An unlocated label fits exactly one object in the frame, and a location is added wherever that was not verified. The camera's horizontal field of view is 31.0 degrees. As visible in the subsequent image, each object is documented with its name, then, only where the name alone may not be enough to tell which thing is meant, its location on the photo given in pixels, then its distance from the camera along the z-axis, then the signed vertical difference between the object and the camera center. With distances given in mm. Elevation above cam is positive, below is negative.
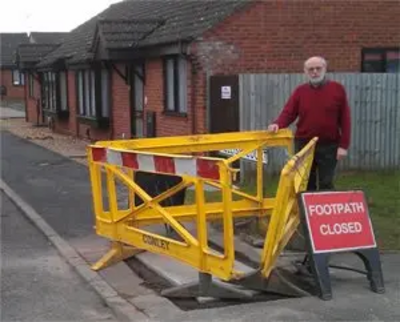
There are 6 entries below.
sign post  5848 -1308
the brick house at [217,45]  13352 +539
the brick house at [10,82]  63219 -638
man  6586 -417
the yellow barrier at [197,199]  5535 -1089
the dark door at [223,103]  12812 -535
